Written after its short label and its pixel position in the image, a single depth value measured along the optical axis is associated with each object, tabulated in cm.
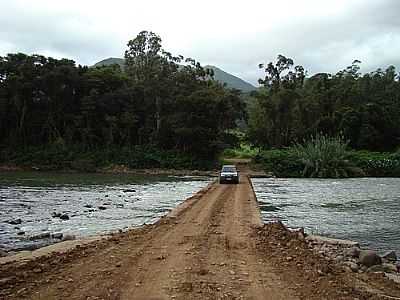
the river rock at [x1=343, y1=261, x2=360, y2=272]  1100
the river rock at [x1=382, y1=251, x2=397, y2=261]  1342
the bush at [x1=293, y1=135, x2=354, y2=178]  5681
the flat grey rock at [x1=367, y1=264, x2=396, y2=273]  1128
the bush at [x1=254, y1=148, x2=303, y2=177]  5853
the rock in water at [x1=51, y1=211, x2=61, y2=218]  2240
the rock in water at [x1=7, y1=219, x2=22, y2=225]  2027
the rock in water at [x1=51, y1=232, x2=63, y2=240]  1691
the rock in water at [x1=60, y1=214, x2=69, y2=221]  2175
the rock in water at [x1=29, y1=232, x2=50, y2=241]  1685
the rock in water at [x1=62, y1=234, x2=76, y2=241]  1604
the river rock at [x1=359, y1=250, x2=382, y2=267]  1198
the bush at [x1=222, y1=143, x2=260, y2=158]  8169
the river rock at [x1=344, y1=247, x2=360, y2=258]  1284
